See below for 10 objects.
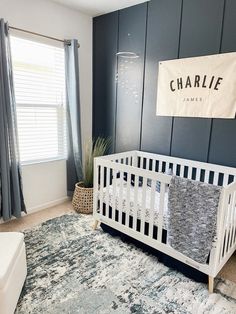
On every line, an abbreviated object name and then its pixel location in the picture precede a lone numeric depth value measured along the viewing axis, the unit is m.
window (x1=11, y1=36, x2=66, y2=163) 2.64
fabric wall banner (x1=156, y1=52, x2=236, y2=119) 2.20
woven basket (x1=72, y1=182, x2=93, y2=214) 2.95
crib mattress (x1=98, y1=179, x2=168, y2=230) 2.05
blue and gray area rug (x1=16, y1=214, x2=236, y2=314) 1.59
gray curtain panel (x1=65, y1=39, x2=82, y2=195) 2.95
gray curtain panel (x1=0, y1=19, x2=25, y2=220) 2.34
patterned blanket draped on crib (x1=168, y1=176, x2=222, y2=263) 1.64
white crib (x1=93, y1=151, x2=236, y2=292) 1.73
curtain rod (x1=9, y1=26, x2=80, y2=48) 2.48
